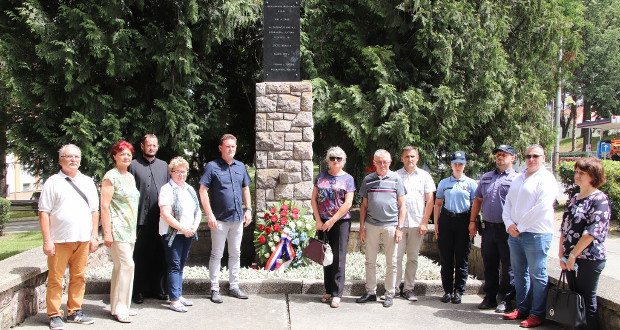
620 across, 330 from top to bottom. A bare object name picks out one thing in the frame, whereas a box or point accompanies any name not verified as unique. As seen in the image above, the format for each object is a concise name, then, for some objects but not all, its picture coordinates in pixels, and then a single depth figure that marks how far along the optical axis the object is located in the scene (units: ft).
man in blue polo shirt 16.66
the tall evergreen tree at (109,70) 26.03
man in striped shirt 16.17
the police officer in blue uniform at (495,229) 15.67
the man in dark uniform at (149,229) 16.37
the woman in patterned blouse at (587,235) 12.42
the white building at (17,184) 82.28
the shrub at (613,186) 32.76
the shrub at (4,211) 36.52
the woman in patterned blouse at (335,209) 16.39
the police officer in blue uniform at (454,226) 16.44
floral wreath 20.07
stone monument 21.95
